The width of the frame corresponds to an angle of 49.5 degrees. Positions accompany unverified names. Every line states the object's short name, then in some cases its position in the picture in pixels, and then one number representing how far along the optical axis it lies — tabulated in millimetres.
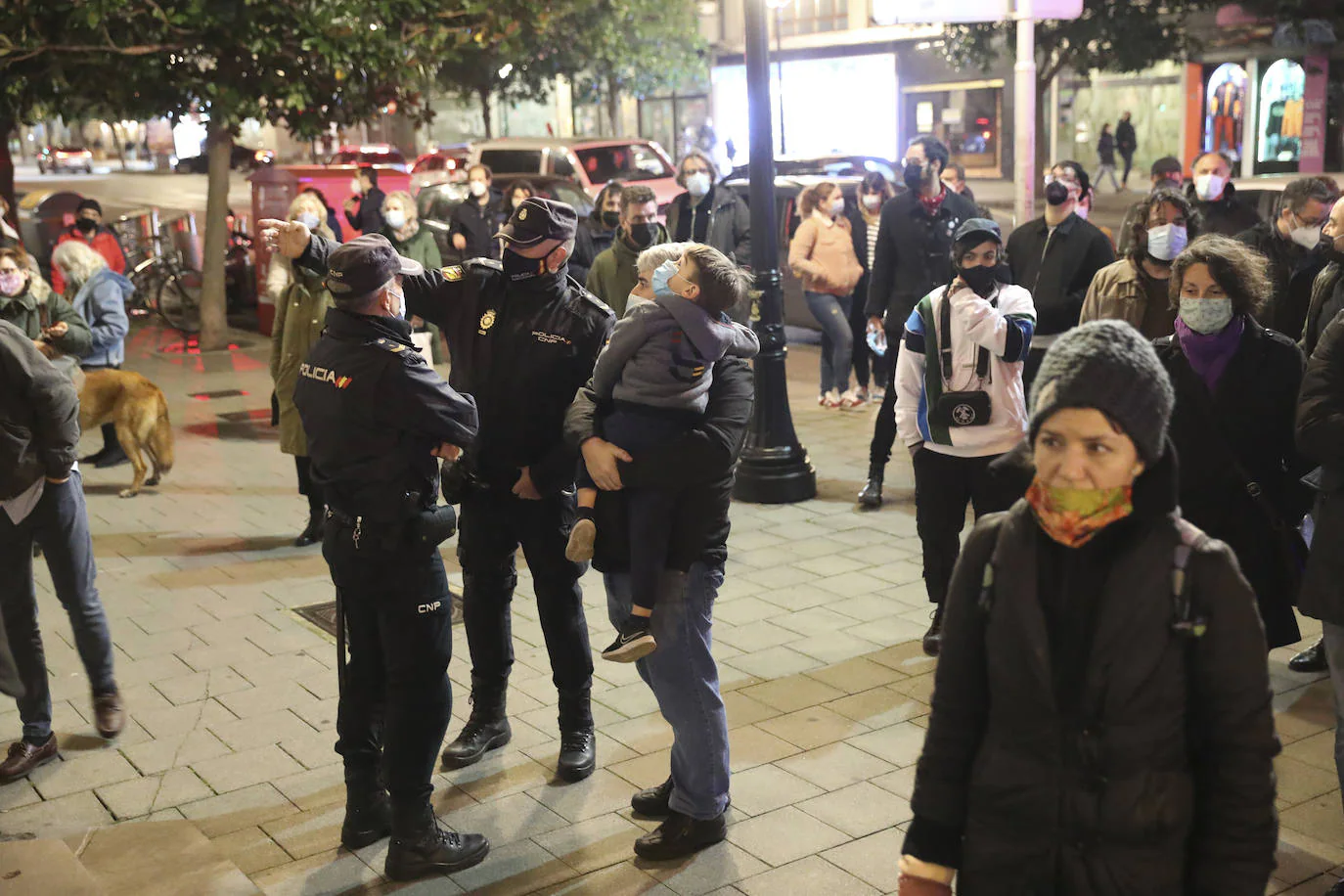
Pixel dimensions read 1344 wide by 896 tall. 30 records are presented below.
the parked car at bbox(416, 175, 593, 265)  17938
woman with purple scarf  4832
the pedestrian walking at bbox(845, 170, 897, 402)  11641
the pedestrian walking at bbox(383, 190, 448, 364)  10477
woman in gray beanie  2561
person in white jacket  5934
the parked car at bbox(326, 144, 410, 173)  34750
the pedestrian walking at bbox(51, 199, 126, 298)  14062
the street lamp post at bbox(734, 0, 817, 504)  9055
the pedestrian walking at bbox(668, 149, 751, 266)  11305
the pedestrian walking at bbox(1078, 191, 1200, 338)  6711
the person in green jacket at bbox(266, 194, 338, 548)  8117
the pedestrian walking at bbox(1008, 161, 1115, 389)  7867
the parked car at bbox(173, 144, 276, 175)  35594
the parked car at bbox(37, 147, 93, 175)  63469
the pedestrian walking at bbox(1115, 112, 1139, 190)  37250
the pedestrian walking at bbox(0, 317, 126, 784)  5367
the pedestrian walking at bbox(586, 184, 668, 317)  8336
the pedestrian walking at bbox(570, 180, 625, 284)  9961
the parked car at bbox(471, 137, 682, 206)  21766
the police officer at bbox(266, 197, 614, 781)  5129
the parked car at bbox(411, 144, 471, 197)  21562
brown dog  9812
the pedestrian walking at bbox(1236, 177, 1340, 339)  6844
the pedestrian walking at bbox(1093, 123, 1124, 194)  37688
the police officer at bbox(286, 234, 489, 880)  4410
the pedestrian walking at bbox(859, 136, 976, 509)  9125
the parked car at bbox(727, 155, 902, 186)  19547
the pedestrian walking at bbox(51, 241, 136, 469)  9789
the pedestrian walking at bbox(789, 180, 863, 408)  11320
